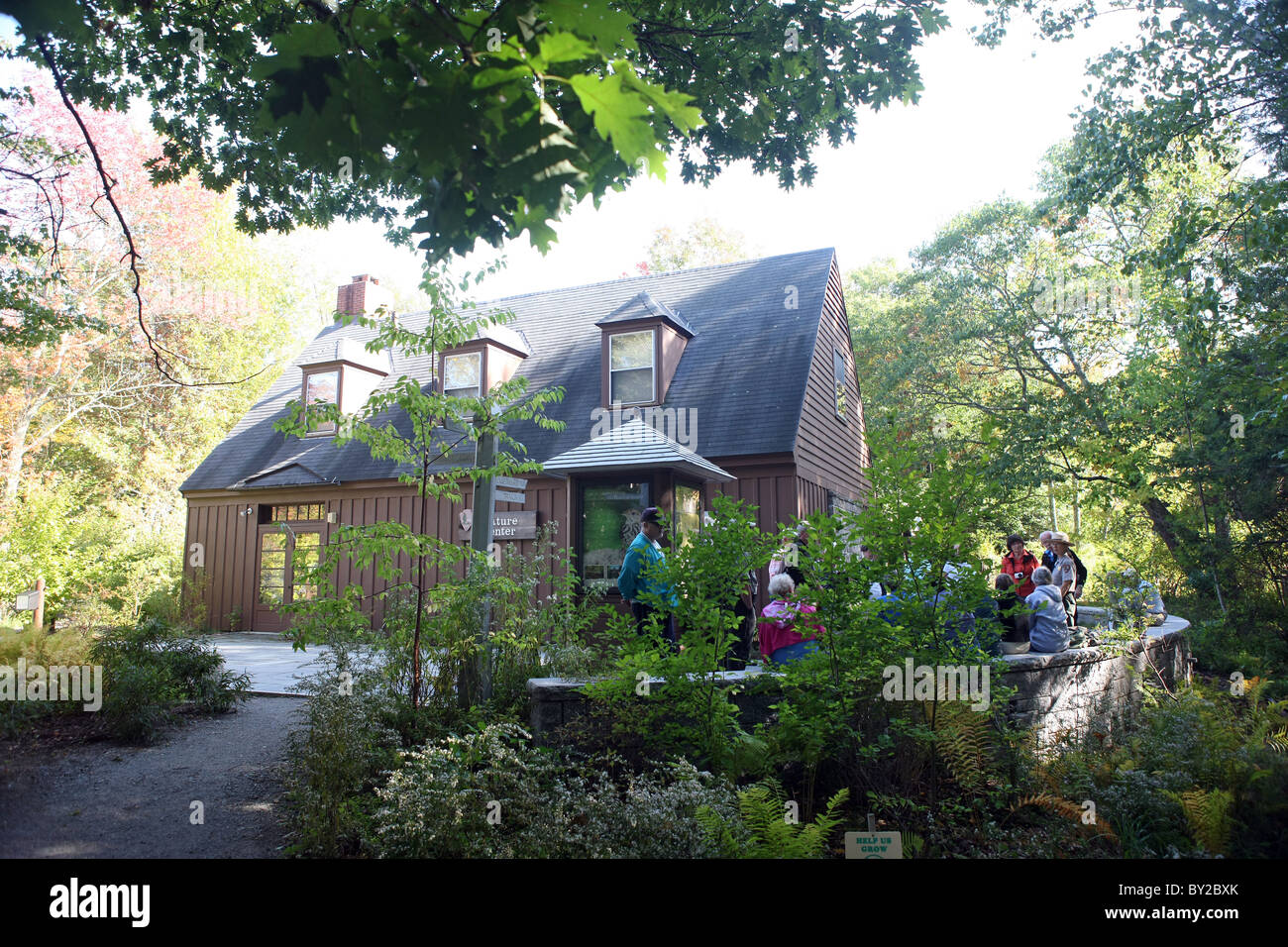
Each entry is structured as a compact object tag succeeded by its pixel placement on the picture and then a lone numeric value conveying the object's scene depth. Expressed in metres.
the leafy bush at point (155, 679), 6.11
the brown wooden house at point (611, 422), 10.80
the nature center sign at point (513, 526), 12.98
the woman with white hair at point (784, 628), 4.64
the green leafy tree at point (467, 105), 2.53
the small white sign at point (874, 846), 3.86
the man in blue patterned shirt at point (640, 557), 6.24
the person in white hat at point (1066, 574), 7.82
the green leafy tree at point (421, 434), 5.34
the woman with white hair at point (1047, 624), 6.17
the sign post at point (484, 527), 5.66
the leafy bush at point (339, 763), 3.98
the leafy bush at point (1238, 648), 9.86
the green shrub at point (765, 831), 3.48
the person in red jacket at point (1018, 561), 9.21
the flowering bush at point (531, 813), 3.47
